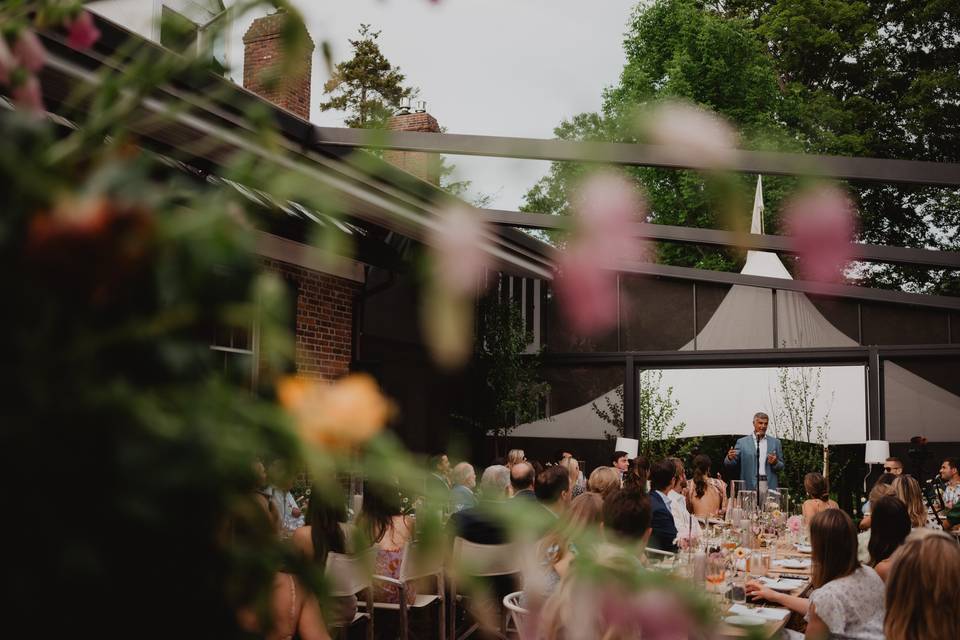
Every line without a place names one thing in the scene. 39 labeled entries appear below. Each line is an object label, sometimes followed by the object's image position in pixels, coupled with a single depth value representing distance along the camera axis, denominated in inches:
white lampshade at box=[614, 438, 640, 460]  436.1
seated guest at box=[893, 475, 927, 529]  244.1
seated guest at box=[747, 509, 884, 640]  139.9
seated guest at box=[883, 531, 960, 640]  113.7
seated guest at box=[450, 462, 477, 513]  297.7
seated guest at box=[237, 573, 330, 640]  141.2
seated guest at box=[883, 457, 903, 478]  344.5
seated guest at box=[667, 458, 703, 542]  254.6
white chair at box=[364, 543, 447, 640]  204.4
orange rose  16.9
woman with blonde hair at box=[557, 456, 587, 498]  324.5
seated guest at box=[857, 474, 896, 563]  201.9
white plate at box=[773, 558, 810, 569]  220.8
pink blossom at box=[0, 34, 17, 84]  29.2
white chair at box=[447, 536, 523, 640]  192.5
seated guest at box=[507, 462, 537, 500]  263.7
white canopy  445.1
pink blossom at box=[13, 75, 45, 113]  28.6
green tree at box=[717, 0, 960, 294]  665.0
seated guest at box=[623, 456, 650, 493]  326.5
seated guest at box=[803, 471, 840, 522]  264.1
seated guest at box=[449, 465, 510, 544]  197.0
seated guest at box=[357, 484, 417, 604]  209.9
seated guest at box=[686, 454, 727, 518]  310.8
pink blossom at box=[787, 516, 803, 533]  267.5
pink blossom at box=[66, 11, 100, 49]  31.6
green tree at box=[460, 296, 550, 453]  490.3
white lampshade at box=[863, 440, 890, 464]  386.3
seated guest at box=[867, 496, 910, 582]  163.9
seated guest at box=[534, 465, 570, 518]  218.4
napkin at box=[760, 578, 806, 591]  190.7
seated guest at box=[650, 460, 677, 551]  233.9
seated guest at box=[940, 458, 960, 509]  329.7
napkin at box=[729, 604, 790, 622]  157.3
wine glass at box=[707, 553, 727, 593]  168.7
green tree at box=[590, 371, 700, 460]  486.9
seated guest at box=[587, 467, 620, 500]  251.4
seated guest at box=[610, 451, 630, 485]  389.7
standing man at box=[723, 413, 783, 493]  383.9
